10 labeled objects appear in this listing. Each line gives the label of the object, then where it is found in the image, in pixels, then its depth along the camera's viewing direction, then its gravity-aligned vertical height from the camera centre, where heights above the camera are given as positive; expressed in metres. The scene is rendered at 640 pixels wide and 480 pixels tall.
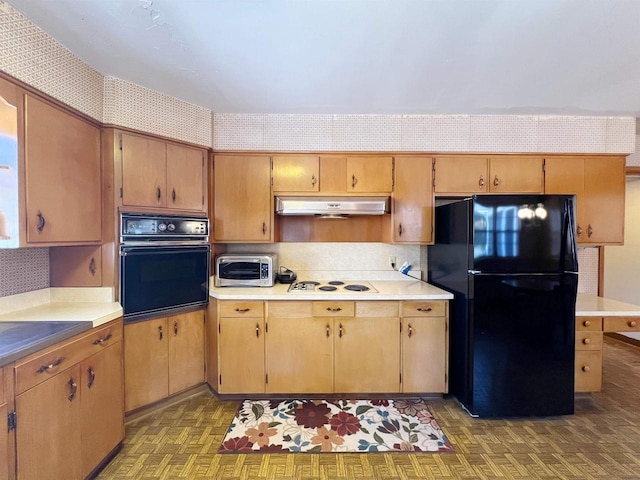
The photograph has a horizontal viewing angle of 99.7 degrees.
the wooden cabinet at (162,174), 2.14 +0.52
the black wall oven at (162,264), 2.12 -0.25
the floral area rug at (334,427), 1.91 -1.49
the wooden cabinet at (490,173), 2.68 +0.62
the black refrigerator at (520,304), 2.11 -0.55
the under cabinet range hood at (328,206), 2.56 +0.27
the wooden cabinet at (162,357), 2.13 -1.04
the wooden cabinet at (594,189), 2.68 +0.46
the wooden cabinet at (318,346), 2.39 -0.99
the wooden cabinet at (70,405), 1.26 -0.93
